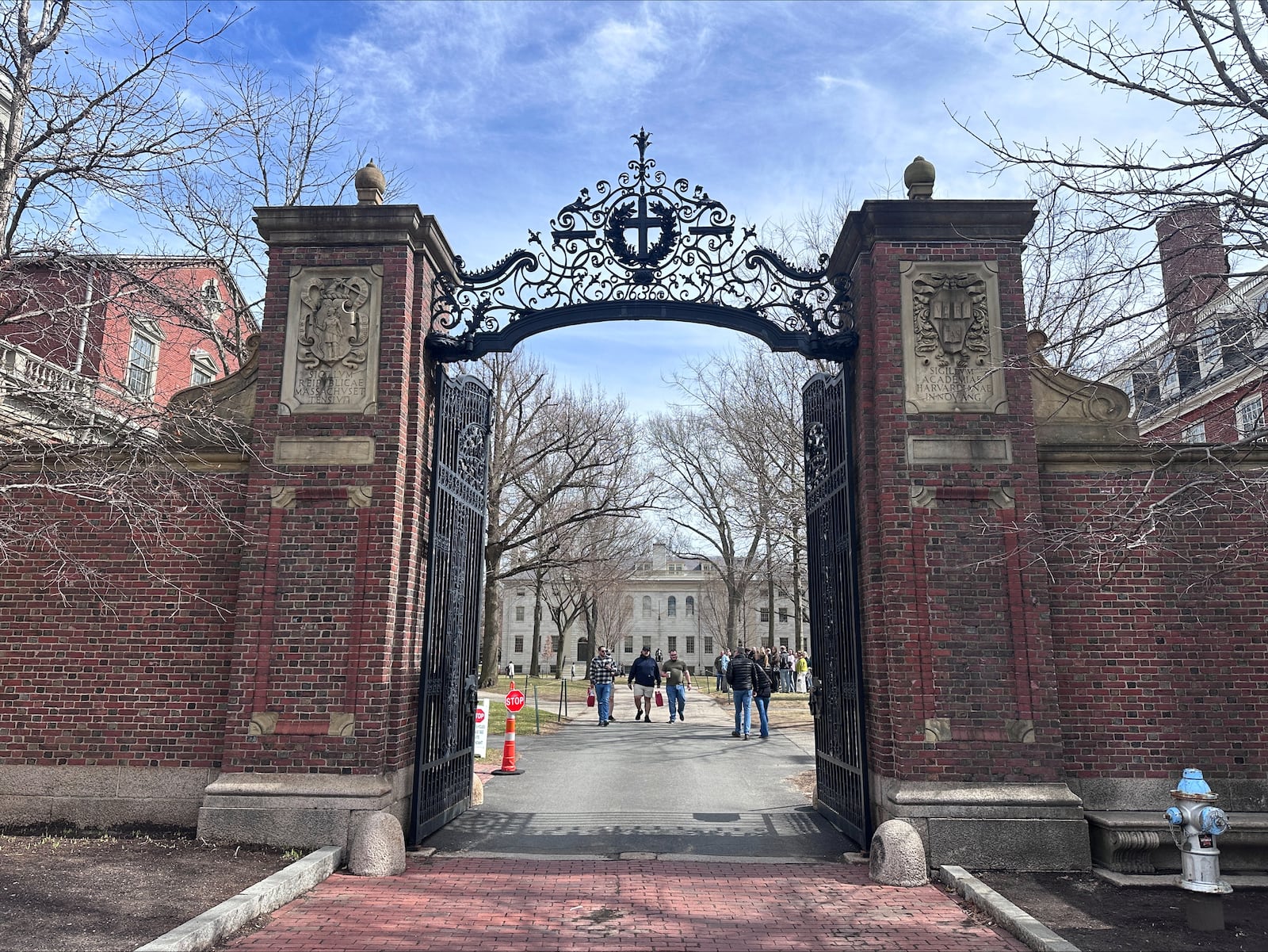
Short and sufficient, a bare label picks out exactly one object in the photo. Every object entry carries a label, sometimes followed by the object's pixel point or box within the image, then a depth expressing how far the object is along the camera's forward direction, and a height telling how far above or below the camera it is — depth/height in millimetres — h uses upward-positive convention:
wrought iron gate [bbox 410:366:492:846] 8398 +342
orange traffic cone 13086 -1562
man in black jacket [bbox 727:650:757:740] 17750 -811
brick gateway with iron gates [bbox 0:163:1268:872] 7426 +394
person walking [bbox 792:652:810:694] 34906 -868
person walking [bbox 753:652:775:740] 17984 -928
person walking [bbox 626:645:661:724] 21516 -819
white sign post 13688 -1283
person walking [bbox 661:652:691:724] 20906 -909
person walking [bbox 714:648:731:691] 32825 -758
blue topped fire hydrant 5531 -1134
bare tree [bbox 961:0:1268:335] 6230 +3493
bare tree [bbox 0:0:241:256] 7262 +4172
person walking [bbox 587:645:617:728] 21156 -819
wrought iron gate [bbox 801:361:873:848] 8234 +400
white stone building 85000 +2048
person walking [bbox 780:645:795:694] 33906 -880
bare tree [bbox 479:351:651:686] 23578 +5089
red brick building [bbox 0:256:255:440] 6973 +2695
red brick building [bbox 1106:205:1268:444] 6297 +2464
